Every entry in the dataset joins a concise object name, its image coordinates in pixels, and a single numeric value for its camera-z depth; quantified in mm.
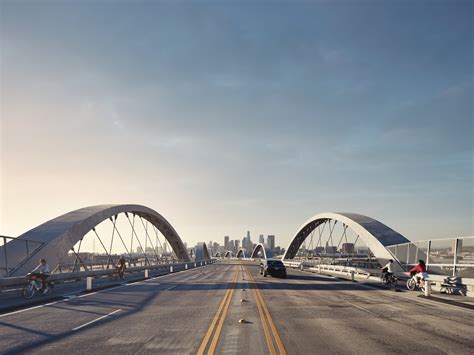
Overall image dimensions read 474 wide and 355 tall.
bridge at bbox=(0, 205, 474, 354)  8875
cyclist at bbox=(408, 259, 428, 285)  21281
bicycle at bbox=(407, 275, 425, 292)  22728
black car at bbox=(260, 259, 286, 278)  35375
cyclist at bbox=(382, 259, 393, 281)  25578
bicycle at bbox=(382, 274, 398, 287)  25453
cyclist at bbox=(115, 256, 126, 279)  31672
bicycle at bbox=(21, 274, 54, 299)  18500
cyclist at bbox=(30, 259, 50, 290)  19381
